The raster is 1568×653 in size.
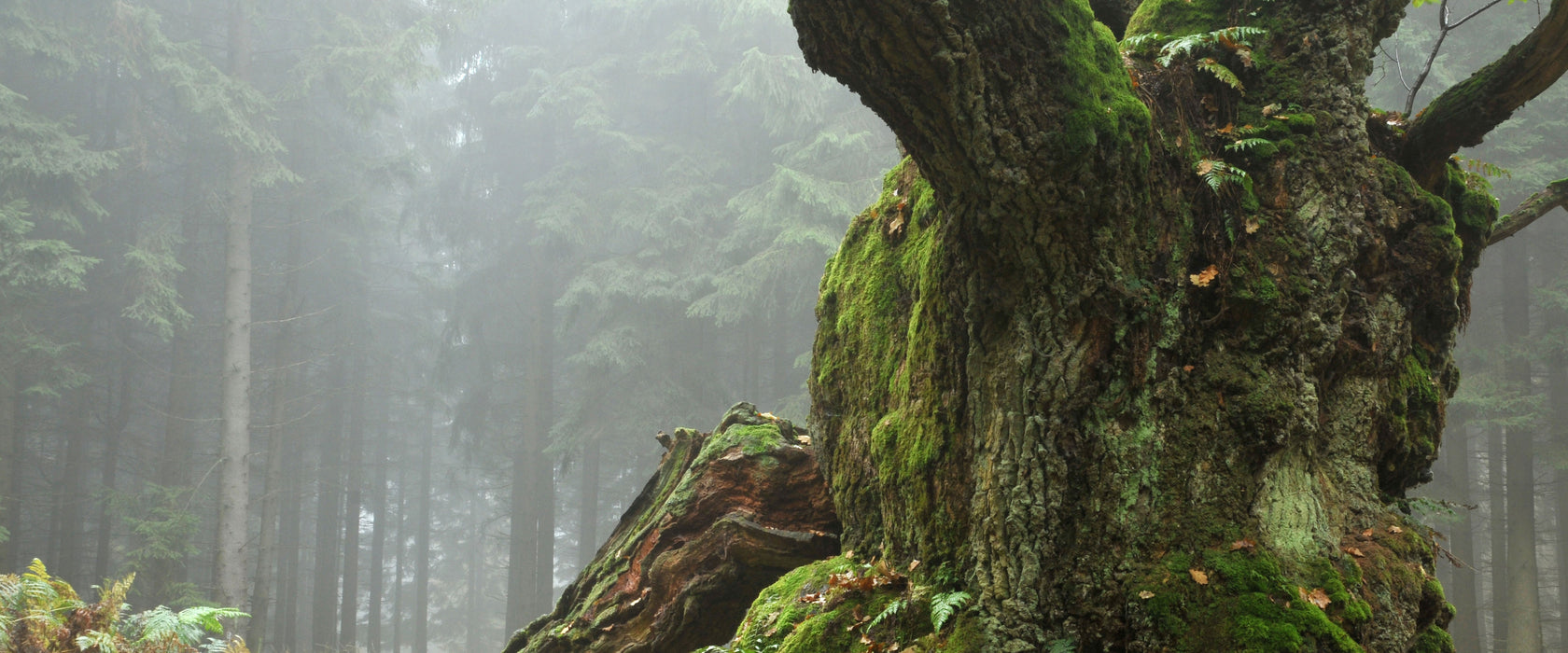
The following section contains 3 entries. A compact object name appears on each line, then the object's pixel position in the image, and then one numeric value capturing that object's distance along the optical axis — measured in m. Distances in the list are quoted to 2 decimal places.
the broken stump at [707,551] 4.79
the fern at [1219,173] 3.17
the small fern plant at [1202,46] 3.42
